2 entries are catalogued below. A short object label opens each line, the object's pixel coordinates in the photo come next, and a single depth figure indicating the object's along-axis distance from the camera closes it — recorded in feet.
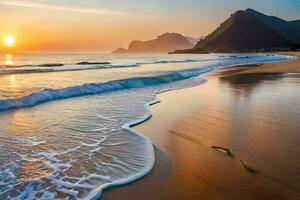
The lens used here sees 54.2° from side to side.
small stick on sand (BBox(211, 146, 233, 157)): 16.96
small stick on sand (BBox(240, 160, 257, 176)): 14.24
